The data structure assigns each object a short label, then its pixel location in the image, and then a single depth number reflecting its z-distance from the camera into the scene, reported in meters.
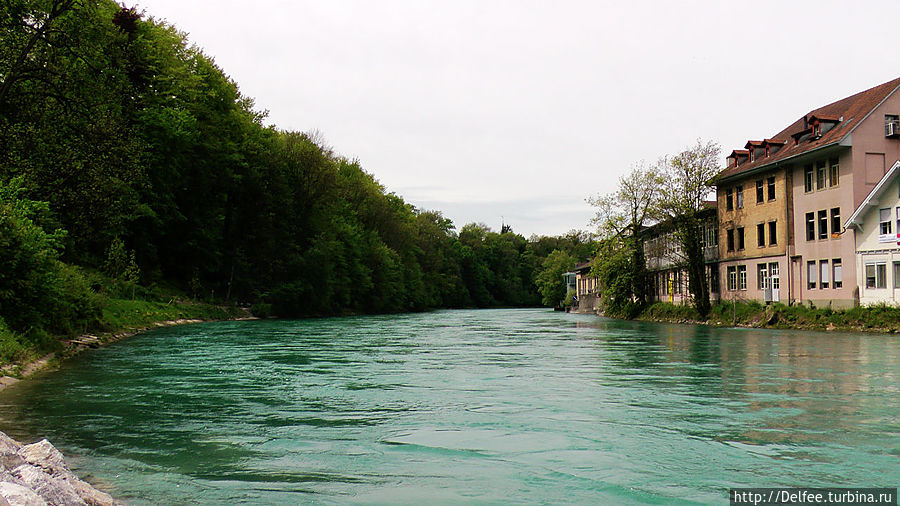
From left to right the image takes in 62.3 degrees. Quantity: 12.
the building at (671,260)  57.09
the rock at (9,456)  6.13
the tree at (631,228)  60.69
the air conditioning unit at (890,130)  41.44
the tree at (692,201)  54.06
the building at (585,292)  84.62
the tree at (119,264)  39.00
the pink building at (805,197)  41.28
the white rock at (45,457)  6.49
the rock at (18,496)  4.82
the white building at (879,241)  37.81
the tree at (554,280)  125.38
